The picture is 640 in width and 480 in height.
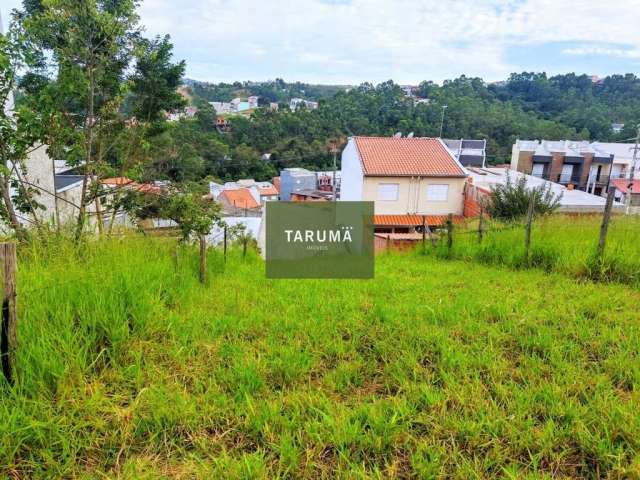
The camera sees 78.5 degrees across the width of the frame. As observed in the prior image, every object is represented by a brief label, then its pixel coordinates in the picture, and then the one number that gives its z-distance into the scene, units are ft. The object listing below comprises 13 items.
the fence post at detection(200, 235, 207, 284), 15.52
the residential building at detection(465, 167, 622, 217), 57.36
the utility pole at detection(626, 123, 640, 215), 88.44
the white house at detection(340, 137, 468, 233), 61.00
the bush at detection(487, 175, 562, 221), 47.60
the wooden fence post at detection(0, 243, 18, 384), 7.10
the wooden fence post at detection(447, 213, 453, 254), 27.12
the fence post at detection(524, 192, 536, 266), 20.51
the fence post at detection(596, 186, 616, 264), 17.31
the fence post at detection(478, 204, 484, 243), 26.25
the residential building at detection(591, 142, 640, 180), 121.65
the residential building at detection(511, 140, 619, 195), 118.42
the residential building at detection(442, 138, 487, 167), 133.22
